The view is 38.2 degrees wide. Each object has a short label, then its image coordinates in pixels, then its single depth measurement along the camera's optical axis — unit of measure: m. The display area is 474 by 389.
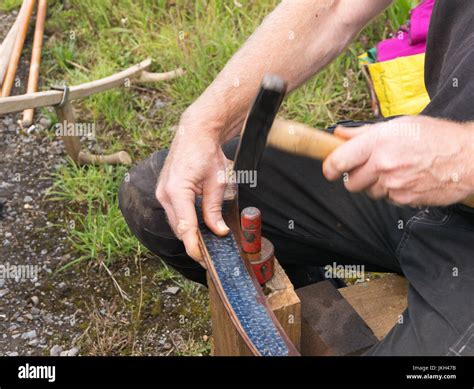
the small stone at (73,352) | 2.38
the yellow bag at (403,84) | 2.94
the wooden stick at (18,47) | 3.21
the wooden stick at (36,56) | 3.18
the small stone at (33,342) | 2.43
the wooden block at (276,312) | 1.54
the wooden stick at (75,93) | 2.78
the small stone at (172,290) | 2.63
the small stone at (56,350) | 2.40
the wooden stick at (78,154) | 3.00
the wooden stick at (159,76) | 3.47
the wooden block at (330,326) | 1.62
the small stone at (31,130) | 3.36
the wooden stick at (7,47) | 3.28
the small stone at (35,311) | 2.53
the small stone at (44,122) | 3.38
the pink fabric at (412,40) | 2.95
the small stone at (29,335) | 2.46
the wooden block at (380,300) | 1.77
